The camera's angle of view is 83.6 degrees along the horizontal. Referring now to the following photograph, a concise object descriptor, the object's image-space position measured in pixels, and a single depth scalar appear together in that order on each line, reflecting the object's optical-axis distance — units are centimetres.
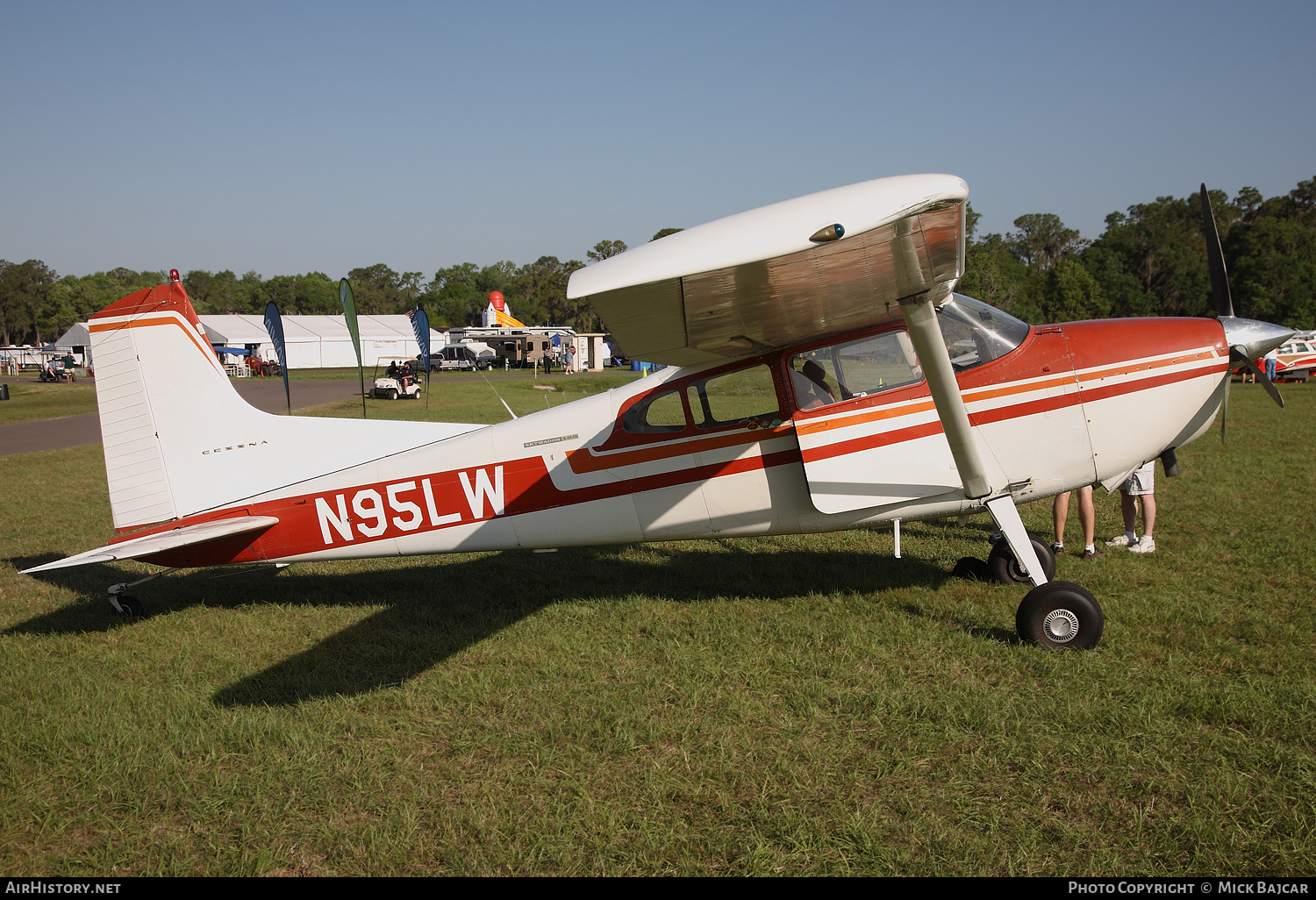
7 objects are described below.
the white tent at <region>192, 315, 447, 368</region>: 6612
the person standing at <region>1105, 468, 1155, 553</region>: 706
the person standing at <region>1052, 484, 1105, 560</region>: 695
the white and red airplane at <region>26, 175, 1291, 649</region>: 485
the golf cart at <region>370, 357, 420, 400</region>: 3127
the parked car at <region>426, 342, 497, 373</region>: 6041
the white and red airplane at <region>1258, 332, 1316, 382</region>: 3089
